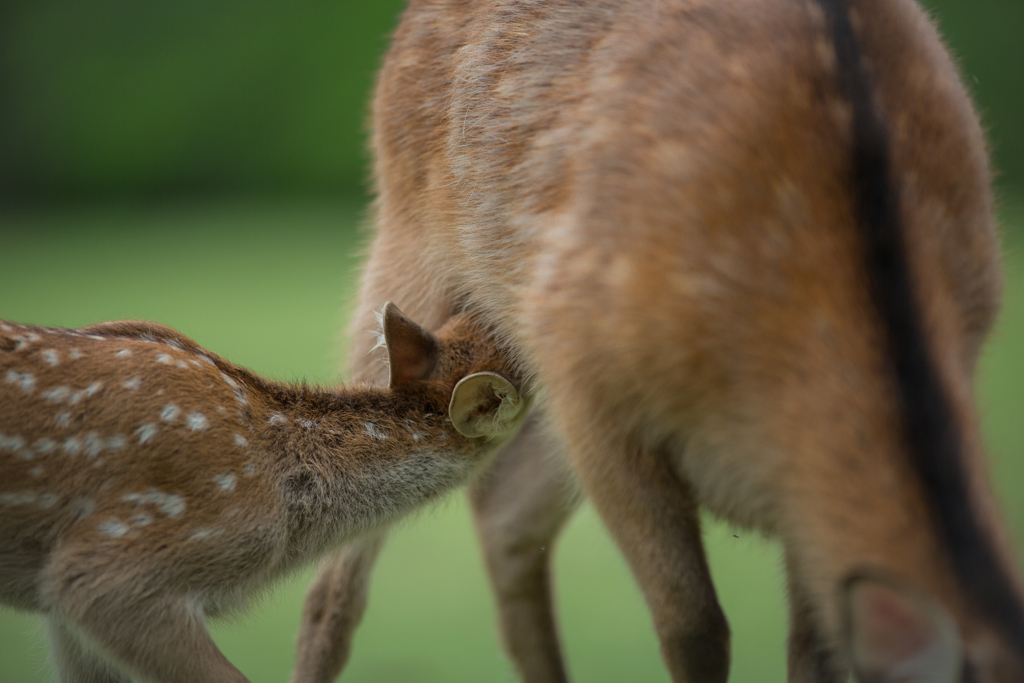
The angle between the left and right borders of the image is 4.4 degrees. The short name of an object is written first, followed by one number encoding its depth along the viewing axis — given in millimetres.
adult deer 8456
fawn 8613
